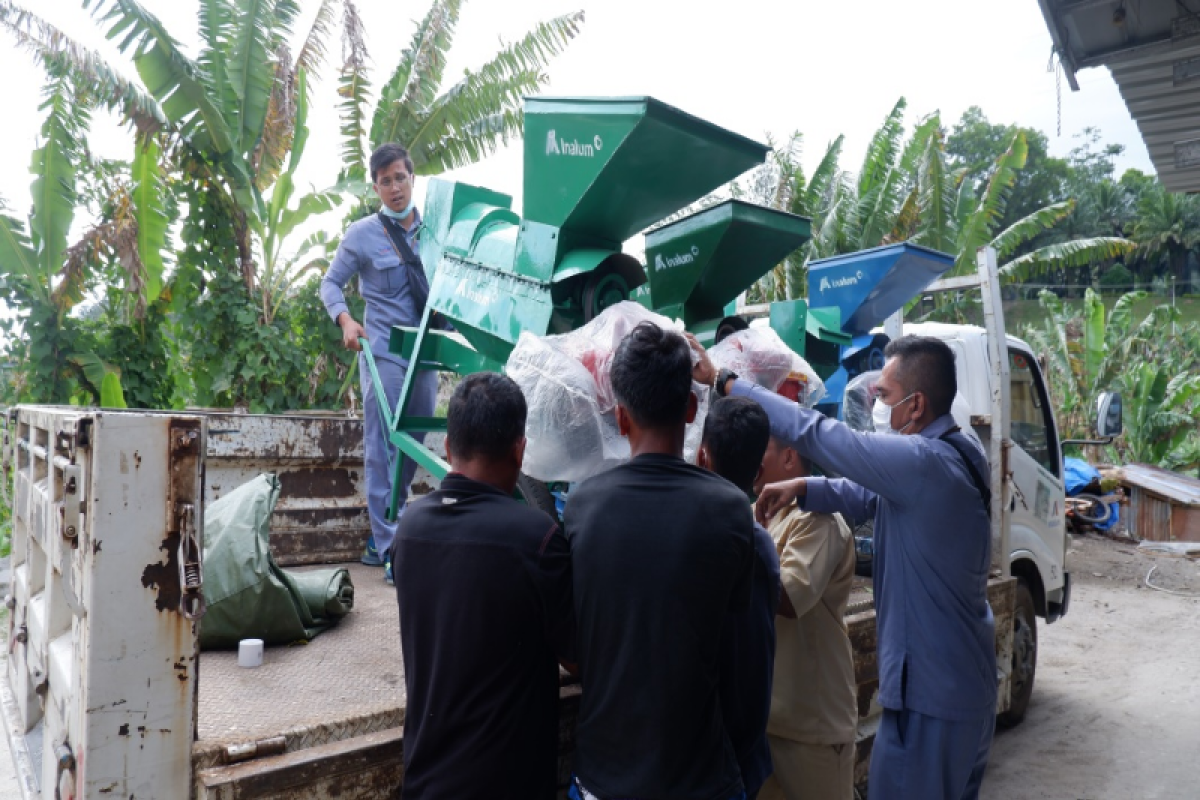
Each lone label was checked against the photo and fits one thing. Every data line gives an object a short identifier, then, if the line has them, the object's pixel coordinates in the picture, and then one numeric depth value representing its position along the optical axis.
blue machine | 3.79
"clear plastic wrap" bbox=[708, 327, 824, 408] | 2.49
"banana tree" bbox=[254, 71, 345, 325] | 8.52
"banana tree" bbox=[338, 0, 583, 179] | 8.84
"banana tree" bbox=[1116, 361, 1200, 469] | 13.49
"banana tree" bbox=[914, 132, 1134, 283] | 11.17
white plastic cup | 2.23
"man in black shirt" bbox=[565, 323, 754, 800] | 1.62
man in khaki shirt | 2.22
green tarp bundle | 2.32
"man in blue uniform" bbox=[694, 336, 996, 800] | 2.33
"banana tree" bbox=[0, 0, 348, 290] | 7.76
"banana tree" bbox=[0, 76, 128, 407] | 8.04
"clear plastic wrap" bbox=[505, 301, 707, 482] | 2.06
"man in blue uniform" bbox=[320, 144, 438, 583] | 3.54
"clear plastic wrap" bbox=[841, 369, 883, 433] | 3.56
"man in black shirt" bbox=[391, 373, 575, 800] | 1.63
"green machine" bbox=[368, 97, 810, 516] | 2.39
